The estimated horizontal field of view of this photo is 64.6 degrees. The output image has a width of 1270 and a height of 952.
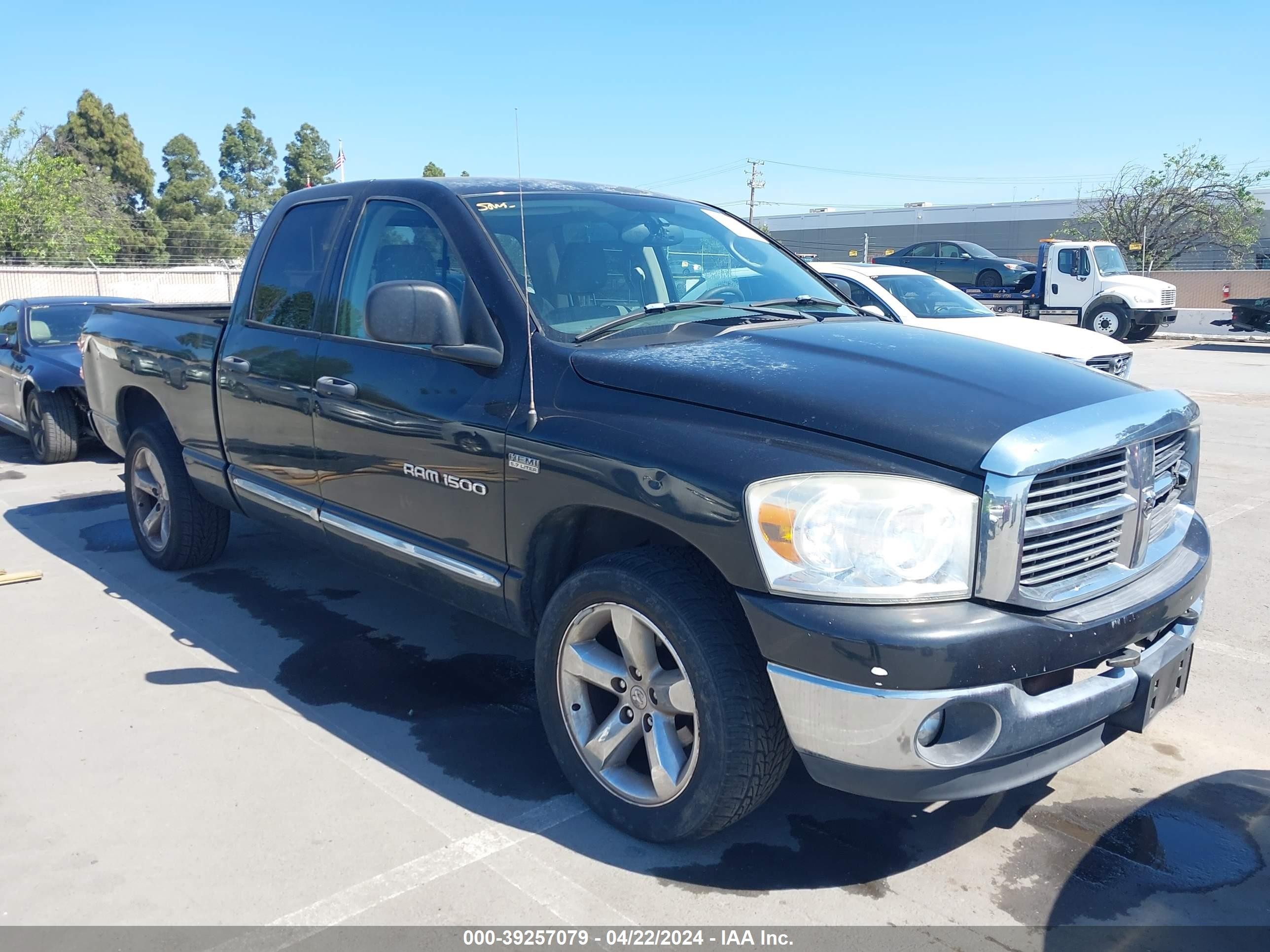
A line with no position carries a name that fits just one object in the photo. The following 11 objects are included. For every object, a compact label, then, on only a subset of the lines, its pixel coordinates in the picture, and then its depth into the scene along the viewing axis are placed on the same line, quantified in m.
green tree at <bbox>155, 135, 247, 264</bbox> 49.81
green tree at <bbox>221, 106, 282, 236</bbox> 68.31
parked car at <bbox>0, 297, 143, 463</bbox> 8.89
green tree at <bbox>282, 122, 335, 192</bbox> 53.91
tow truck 22.72
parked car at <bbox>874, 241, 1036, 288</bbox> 25.12
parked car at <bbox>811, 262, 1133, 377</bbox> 9.62
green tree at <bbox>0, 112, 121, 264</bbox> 29.81
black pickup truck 2.45
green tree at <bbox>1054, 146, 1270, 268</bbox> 38.78
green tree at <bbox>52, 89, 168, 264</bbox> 48.41
